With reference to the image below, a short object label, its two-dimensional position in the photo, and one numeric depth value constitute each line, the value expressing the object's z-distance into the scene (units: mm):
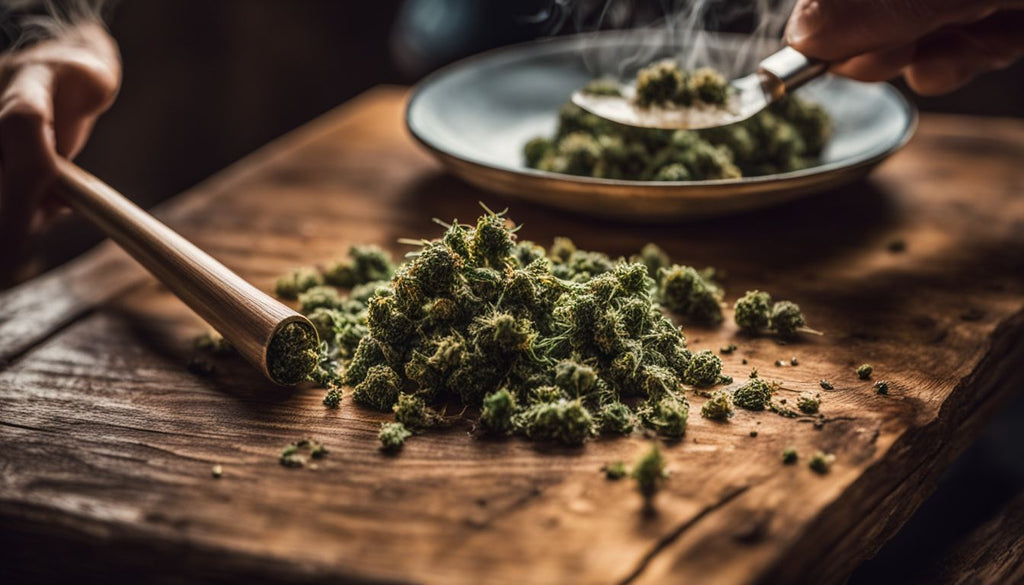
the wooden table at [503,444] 349
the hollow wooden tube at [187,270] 405
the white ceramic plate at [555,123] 481
